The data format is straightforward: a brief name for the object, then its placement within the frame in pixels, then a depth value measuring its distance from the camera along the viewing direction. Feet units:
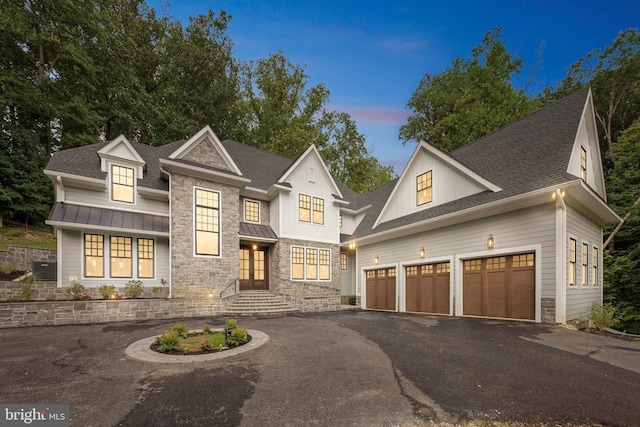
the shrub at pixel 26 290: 29.60
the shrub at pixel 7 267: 37.63
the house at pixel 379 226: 29.71
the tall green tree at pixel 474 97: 75.15
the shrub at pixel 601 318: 27.53
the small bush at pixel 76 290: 32.01
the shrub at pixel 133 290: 34.55
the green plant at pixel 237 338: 20.54
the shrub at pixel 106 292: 33.24
